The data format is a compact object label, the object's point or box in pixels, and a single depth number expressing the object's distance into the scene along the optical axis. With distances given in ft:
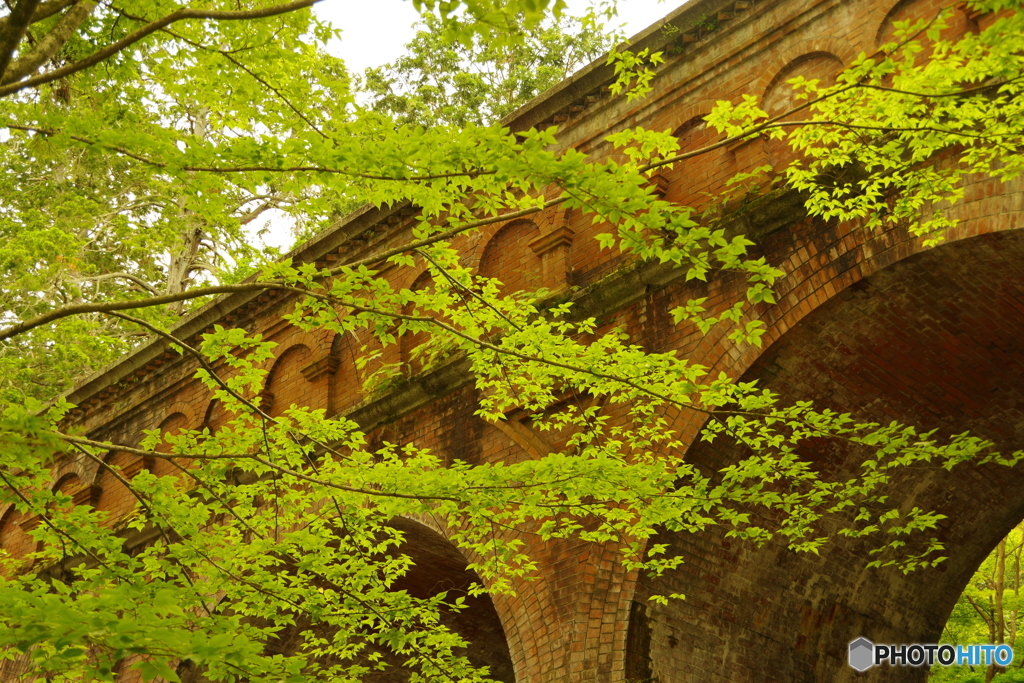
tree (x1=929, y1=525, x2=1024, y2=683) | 45.29
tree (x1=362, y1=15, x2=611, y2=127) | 61.05
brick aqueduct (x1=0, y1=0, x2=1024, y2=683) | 21.79
